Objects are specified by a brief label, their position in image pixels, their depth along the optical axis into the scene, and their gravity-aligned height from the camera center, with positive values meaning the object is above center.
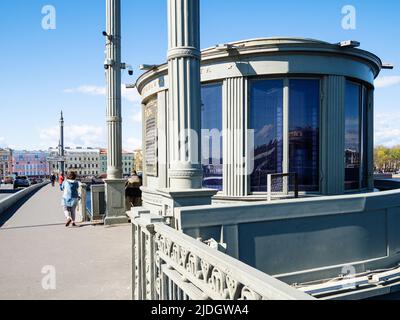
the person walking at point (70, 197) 9.81 -1.23
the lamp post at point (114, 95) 10.95 +2.18
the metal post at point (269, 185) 7.13 -0.69
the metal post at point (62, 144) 32.12 +1.40
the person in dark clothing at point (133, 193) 12.08 -1.41
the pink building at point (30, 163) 159.25 -2.80
